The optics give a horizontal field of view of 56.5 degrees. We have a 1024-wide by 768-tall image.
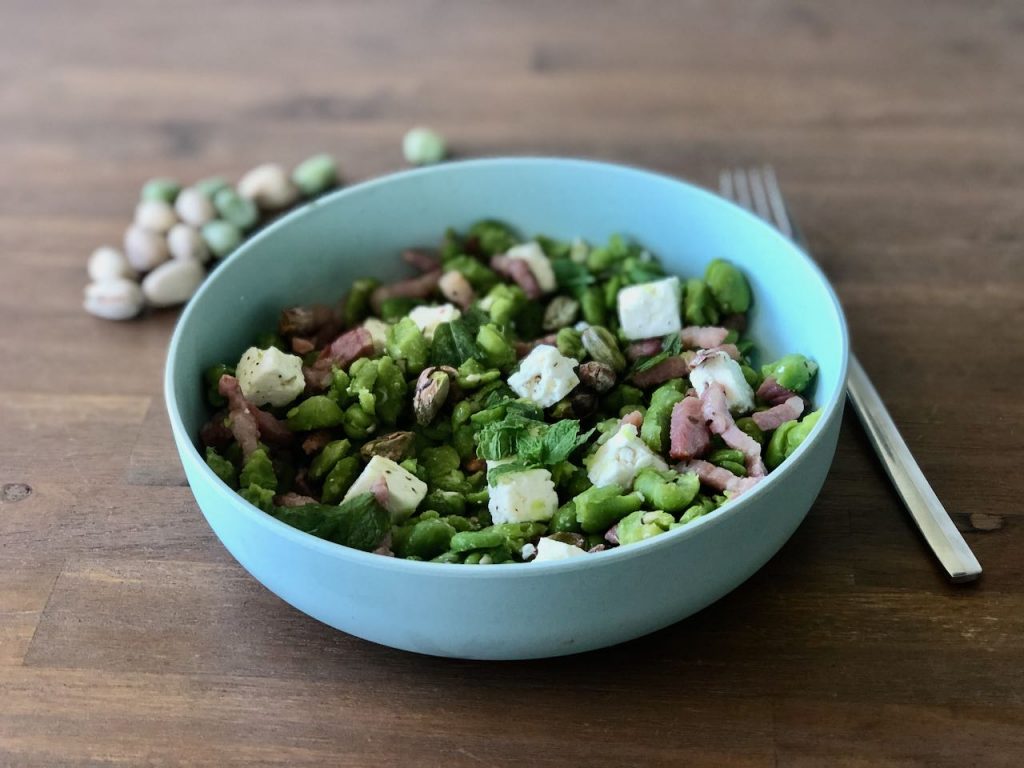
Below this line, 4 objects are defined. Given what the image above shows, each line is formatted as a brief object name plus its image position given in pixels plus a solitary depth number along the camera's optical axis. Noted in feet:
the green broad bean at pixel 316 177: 1.14
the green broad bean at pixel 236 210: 1.08
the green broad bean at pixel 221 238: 1.06
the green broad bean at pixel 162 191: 1.11
